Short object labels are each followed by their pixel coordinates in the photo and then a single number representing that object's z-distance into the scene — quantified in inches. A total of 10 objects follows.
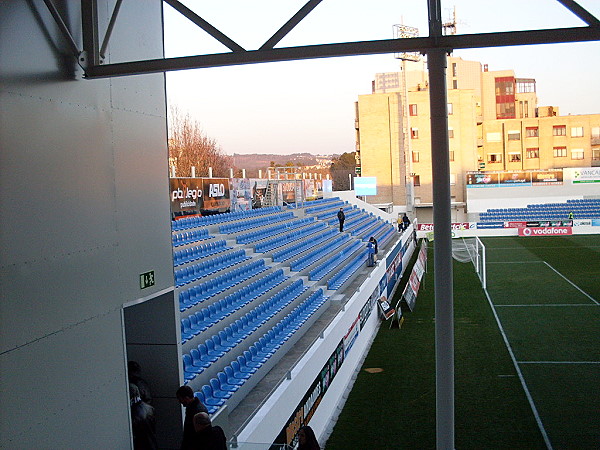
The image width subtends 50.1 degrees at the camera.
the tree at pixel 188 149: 2003.0
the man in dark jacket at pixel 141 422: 232.2
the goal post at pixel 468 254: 1050.8
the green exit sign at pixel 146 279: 230.2
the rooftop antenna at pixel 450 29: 1963.7
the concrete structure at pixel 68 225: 163.2
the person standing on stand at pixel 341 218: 1087.6
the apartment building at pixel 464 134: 2305.6
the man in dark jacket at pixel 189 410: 204.2
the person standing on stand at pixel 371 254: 885.8
